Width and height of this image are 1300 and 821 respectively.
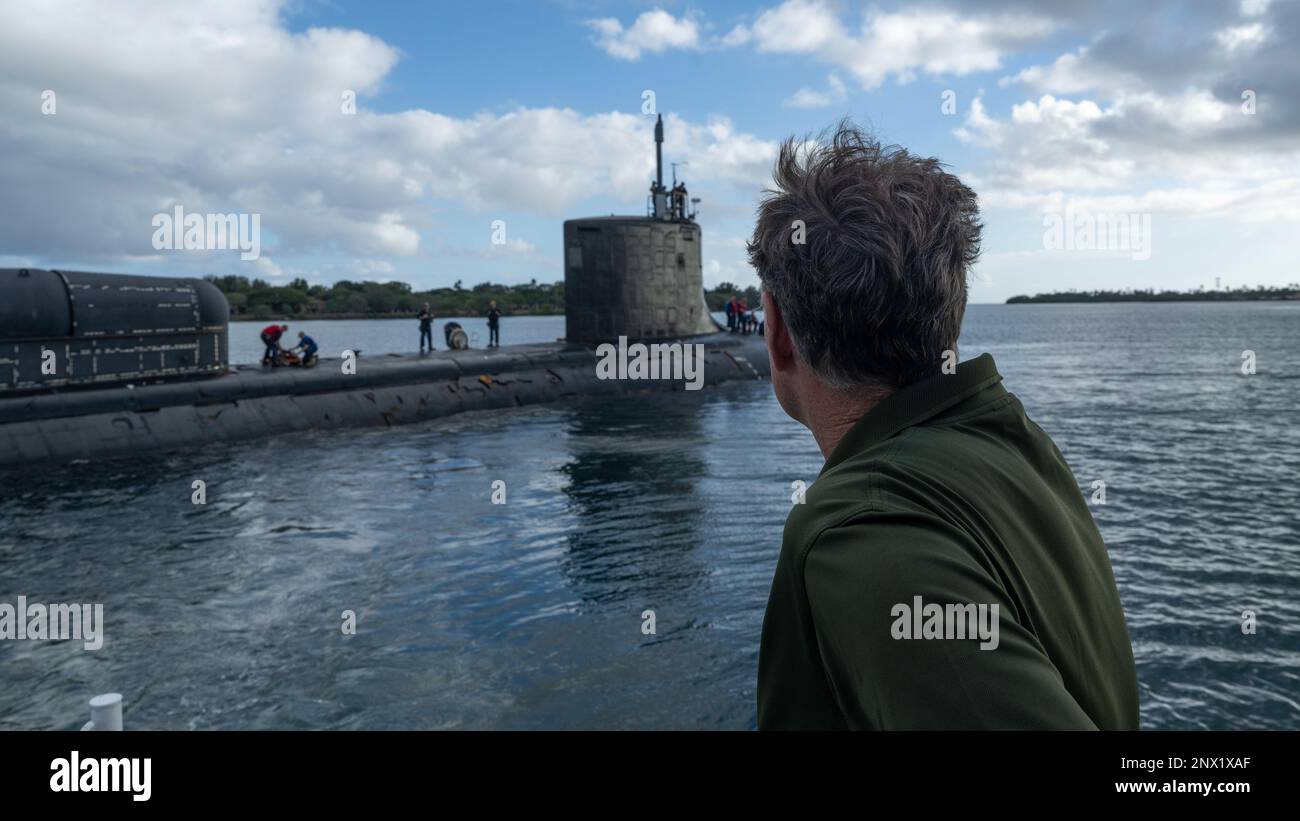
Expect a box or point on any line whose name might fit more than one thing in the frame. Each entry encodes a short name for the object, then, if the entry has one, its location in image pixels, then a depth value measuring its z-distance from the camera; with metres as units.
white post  4.26
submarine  19.33
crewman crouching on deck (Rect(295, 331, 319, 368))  26.70
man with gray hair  1.25
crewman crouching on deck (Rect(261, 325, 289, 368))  26.73
